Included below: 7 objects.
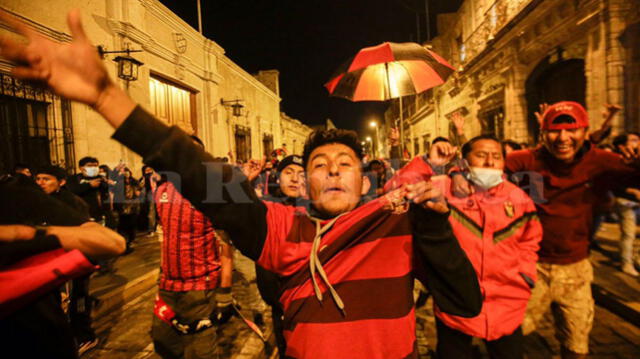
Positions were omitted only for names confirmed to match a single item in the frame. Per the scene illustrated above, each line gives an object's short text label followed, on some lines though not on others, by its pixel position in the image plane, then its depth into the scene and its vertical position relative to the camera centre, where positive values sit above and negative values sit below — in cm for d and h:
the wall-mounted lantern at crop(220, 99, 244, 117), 1599 +339
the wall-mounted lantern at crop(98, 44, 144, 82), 884 +325
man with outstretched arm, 118 -34
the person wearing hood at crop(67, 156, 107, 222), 608 -3
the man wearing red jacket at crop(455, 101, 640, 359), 285 -50
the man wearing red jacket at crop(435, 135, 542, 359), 240 -76
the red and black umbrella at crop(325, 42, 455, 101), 462 +146
